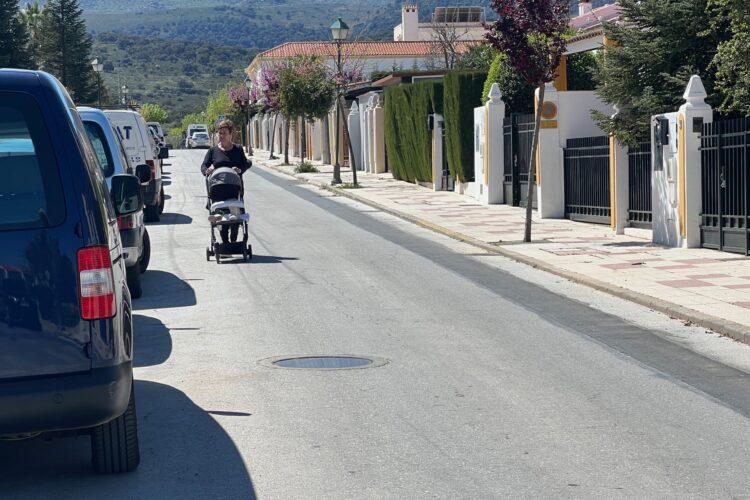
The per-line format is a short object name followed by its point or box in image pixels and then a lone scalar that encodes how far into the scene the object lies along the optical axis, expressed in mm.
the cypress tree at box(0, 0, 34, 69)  58531
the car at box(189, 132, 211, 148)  94731
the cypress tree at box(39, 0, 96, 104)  78938
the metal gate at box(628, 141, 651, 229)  20766
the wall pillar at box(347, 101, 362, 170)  54531
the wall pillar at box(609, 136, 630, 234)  21516
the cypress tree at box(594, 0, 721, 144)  20453
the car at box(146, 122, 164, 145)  52759
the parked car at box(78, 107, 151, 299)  13195
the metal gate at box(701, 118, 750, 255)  17062
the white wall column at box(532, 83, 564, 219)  25328
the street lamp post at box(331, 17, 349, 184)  38656
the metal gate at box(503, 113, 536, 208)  27891
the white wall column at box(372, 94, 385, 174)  47500
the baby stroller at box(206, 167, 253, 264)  16969
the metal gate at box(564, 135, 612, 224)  23338
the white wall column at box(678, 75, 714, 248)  18375
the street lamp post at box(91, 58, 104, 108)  63881
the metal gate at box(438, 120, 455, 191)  35656
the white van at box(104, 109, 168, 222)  24453
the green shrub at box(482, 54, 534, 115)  30000
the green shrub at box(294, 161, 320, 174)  51375
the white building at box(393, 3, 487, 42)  104050
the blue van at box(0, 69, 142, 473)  5629
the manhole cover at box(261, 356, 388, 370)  9430
